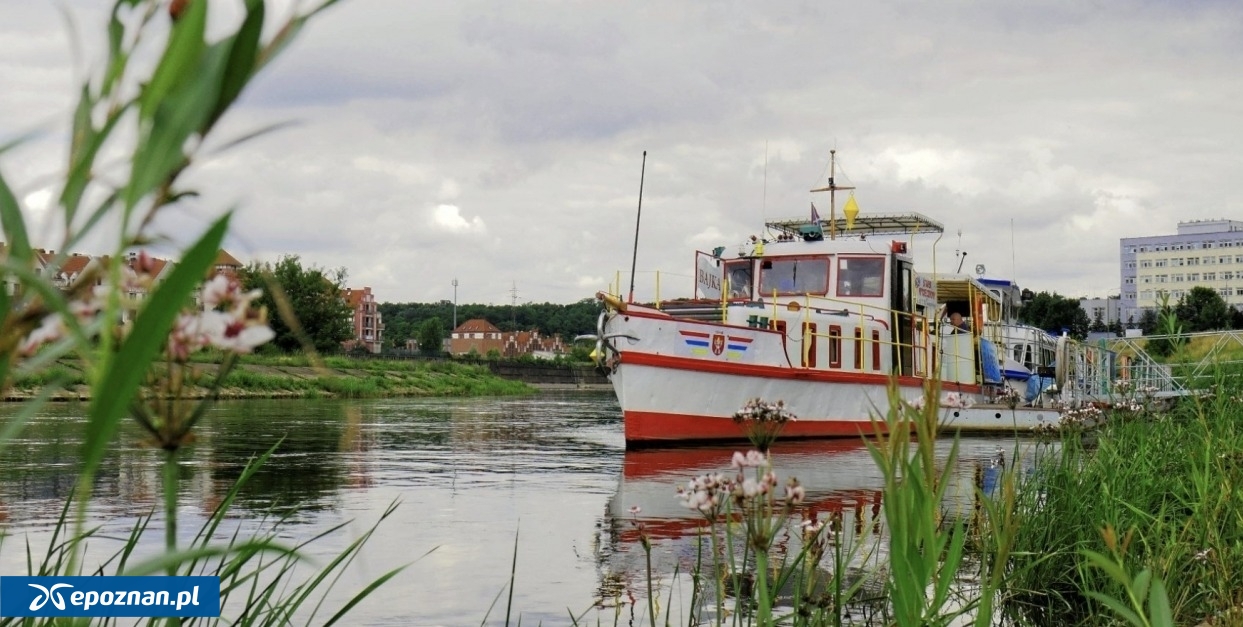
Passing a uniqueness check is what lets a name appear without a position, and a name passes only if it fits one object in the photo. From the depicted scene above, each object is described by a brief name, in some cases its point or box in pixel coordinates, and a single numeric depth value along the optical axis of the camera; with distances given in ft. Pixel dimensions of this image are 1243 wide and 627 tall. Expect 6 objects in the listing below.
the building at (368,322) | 464.73
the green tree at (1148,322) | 314.14
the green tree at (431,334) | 390.21
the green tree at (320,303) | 220.02
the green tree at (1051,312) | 281.33
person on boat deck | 59.62
